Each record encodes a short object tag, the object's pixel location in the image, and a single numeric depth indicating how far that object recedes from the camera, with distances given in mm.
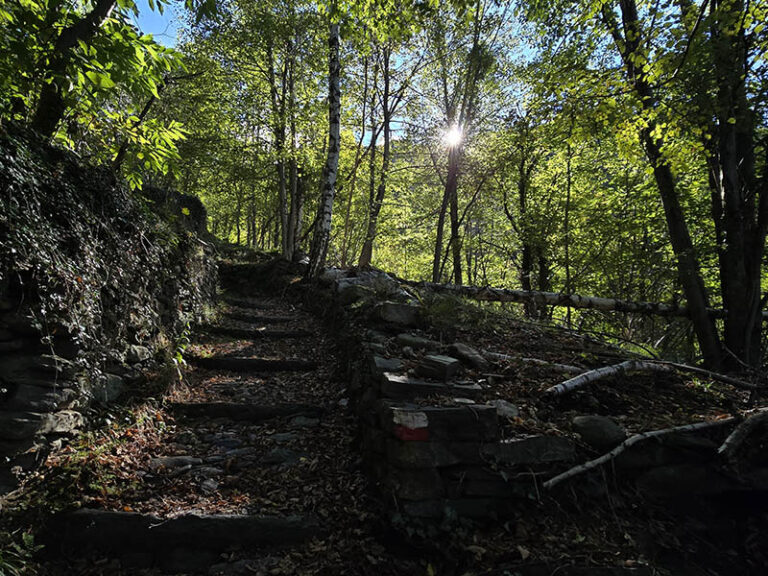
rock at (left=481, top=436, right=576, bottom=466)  2895
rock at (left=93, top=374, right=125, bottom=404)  3467
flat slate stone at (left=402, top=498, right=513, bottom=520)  2725
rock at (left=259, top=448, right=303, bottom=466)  3641
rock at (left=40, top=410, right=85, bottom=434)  2867
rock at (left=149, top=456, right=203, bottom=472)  3348
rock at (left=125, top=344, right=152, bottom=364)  4017
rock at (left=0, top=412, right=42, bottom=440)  2637
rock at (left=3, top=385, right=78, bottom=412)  2734
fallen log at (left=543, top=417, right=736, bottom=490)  2803
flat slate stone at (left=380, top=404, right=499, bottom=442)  2904
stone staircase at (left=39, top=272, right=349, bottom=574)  2615
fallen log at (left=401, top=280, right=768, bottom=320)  8336
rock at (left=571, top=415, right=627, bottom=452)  3057
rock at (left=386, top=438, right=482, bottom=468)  2812
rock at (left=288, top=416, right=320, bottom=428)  4287
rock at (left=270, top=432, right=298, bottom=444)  4004
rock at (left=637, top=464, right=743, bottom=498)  3029
